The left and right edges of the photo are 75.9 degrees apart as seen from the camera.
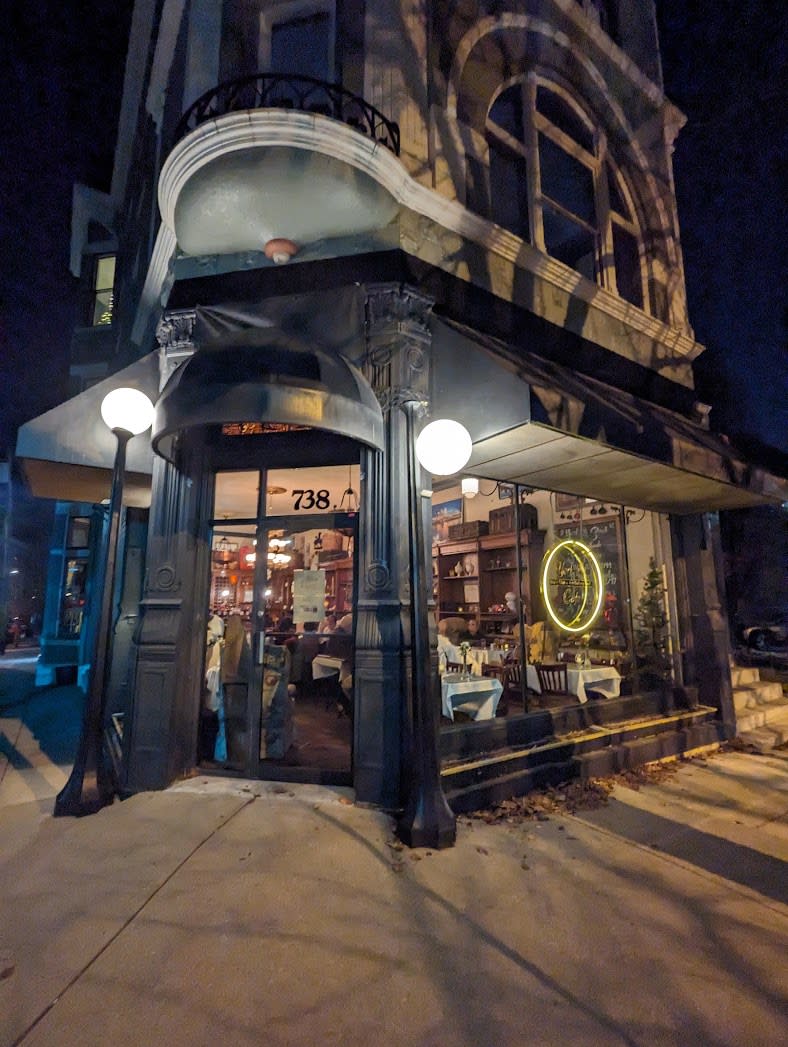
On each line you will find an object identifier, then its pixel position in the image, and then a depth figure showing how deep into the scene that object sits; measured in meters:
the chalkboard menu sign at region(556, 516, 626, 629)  11.44
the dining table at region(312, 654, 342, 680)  8.38
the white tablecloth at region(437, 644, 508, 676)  9.34
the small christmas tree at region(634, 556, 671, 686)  8.69
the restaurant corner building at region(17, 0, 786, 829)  5.33
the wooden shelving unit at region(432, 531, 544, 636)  12.75
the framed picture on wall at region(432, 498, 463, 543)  14.52
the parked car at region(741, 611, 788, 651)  19.52
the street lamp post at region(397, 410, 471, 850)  4.35
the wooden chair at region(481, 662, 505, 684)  9.91
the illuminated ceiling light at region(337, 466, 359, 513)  5.99
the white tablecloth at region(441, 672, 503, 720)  7.29
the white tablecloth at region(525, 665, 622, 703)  8.64
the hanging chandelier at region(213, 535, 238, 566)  6.30
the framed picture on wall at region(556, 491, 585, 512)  12.07
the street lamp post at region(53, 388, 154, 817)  4.88
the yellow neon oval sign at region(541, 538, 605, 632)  8.21
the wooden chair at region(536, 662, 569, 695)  8.84
